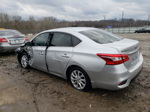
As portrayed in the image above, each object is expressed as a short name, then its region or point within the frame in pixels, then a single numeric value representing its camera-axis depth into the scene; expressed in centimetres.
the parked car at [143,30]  3036
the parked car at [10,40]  628
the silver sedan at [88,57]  251
